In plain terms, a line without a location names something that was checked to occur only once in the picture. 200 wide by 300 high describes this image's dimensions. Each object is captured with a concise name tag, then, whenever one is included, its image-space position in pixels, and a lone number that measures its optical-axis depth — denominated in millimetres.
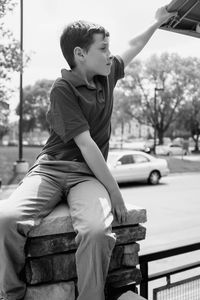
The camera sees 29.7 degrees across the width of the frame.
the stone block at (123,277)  1790
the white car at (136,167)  15008
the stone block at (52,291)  1653
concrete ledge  1612
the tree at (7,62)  12086
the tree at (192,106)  40781
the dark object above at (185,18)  2236
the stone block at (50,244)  1610
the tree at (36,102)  57312
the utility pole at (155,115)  40531
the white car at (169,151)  41519
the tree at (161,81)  41094
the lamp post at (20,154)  15898
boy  1537
